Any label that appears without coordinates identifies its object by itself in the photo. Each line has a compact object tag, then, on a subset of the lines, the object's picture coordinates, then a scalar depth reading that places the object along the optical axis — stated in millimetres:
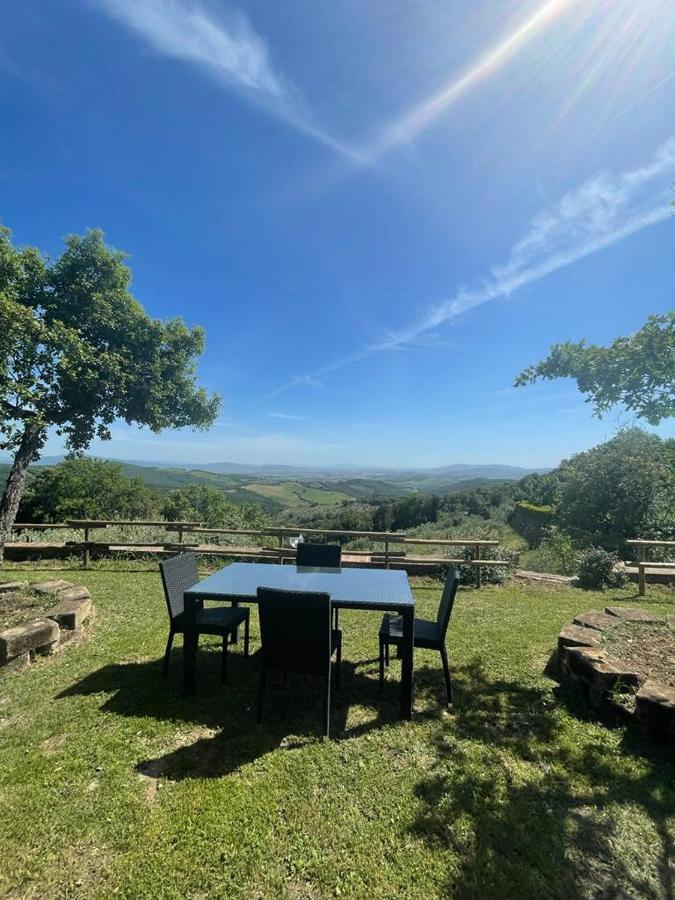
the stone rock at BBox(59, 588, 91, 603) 4727
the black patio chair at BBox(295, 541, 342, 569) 4566
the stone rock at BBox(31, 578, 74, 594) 4945
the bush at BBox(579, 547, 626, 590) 7527
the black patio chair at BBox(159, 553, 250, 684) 3498
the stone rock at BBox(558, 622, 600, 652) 3613
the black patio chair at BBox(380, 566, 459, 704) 3240
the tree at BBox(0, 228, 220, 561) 6781
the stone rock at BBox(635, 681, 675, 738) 2597
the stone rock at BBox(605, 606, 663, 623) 4188
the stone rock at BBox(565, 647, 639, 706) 3037
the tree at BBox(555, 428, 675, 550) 9883
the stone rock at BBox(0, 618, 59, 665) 3592
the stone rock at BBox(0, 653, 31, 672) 3598
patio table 3023
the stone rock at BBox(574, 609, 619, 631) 4020
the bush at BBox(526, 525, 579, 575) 8695
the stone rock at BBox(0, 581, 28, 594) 4883
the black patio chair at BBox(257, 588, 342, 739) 2750
